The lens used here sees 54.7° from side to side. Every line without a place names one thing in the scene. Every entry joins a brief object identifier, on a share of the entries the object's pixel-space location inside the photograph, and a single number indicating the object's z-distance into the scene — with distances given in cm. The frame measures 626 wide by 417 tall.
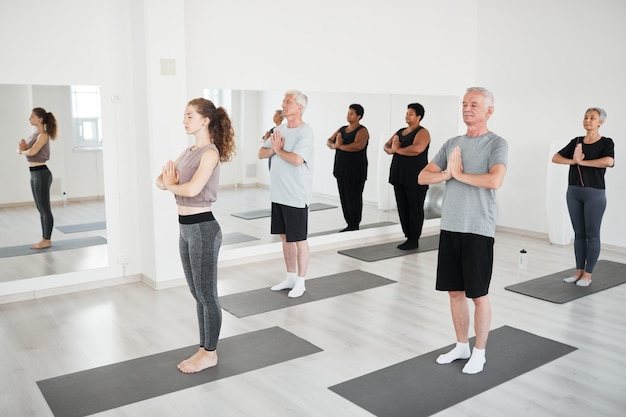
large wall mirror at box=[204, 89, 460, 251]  539
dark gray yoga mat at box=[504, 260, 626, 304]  469
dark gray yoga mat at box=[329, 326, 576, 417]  293
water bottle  538
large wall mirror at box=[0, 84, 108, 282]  430
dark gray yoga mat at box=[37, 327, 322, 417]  295
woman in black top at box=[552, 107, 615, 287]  458
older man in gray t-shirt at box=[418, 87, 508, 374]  306
